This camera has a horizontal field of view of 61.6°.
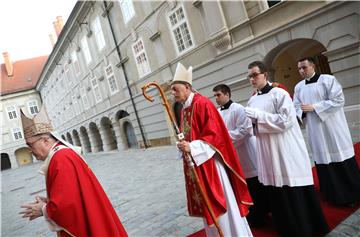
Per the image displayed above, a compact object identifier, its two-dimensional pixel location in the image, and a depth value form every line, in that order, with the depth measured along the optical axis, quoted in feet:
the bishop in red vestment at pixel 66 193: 7.93
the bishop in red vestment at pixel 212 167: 9.50
